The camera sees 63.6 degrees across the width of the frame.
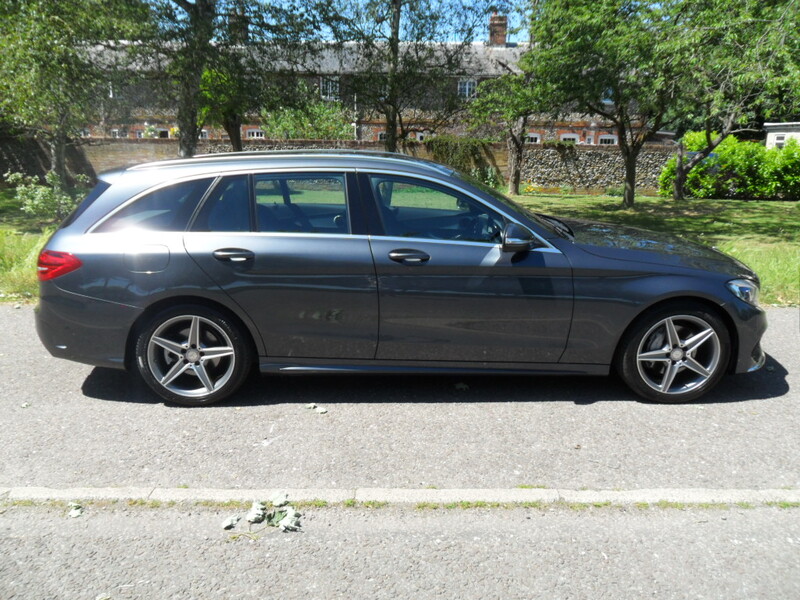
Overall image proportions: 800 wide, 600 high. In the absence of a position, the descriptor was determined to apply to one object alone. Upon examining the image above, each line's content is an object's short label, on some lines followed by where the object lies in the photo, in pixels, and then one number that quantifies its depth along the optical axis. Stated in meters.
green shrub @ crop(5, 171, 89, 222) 12.92
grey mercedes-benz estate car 4.38
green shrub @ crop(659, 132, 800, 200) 20.89
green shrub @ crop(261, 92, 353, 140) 14.68
